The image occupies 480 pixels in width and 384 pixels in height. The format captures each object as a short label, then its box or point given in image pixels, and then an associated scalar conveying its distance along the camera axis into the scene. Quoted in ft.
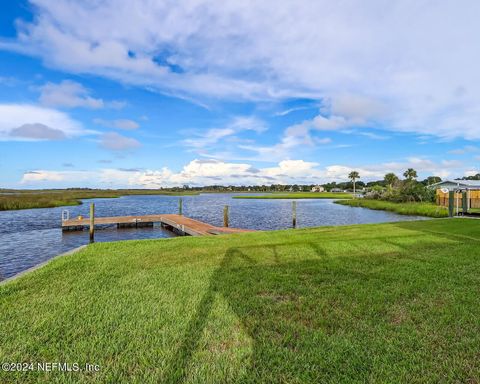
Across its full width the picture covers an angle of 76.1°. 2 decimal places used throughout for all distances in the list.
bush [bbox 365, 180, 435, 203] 149.07
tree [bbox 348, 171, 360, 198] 288.92
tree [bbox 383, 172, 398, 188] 236.75
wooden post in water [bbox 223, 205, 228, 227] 73.61
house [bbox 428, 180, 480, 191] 125.48
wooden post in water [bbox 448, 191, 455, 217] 61.62
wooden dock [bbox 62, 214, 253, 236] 61.96
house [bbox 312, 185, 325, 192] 543.39
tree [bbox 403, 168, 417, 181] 231.42
